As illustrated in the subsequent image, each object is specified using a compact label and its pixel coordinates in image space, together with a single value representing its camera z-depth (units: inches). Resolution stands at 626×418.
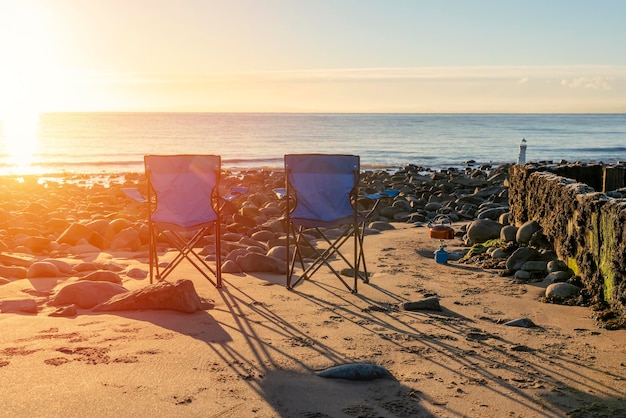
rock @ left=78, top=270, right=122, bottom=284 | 233.0
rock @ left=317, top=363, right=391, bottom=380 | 144.8
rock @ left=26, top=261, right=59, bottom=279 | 244.5
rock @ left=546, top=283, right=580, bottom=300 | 217.2
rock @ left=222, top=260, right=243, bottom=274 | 264.0
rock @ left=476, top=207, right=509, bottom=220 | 401.8
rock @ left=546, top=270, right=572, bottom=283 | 235.1
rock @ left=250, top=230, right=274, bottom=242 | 346.0
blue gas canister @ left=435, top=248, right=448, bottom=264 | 282.4
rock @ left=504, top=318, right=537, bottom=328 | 187.9
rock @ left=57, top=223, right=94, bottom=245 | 328.2
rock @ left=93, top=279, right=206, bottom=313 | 196.4
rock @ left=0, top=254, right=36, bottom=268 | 265.0
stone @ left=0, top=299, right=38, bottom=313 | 195.5
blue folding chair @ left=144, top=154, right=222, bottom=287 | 238.5
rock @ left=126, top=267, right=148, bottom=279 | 254.4
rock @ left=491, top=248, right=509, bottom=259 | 281.6
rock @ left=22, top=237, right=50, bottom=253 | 306.4
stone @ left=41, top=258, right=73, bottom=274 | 252.8
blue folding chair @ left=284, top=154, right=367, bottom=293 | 238.7
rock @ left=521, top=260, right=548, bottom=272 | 252.8
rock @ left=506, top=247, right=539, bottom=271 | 261.9
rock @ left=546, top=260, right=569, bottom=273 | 244.8
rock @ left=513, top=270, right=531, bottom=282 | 247.4
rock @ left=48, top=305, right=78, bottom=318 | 190.9
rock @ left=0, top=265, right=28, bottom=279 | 245.4
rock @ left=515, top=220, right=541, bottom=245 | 287.9
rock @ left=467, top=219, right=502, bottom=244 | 317.1
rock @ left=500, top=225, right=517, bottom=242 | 301.4
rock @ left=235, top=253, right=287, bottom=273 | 263.3
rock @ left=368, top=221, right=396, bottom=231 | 381.7
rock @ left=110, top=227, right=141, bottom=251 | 319.6
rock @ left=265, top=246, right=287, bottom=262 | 287.9
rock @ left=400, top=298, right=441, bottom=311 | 206.0
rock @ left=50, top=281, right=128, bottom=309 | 201.2
